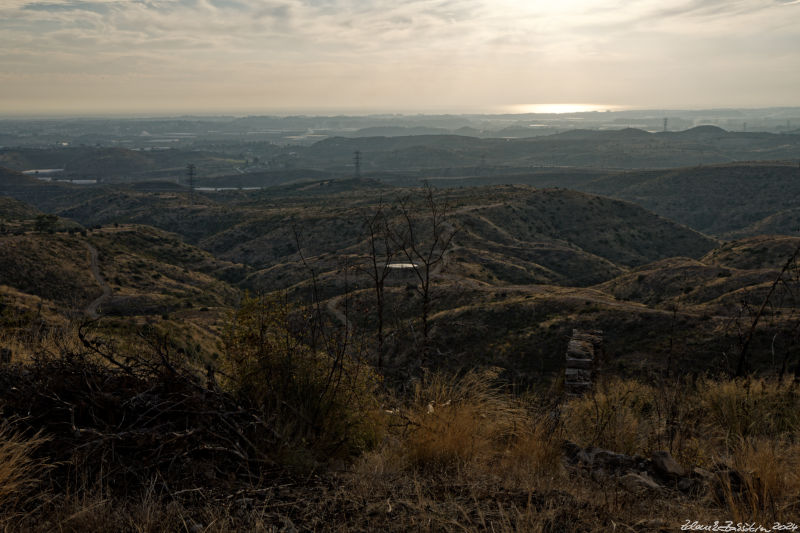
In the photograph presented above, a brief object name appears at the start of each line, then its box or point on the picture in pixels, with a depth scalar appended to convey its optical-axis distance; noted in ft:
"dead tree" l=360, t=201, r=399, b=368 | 28.25
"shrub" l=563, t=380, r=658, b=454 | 22.99
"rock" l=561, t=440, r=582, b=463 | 21.02
